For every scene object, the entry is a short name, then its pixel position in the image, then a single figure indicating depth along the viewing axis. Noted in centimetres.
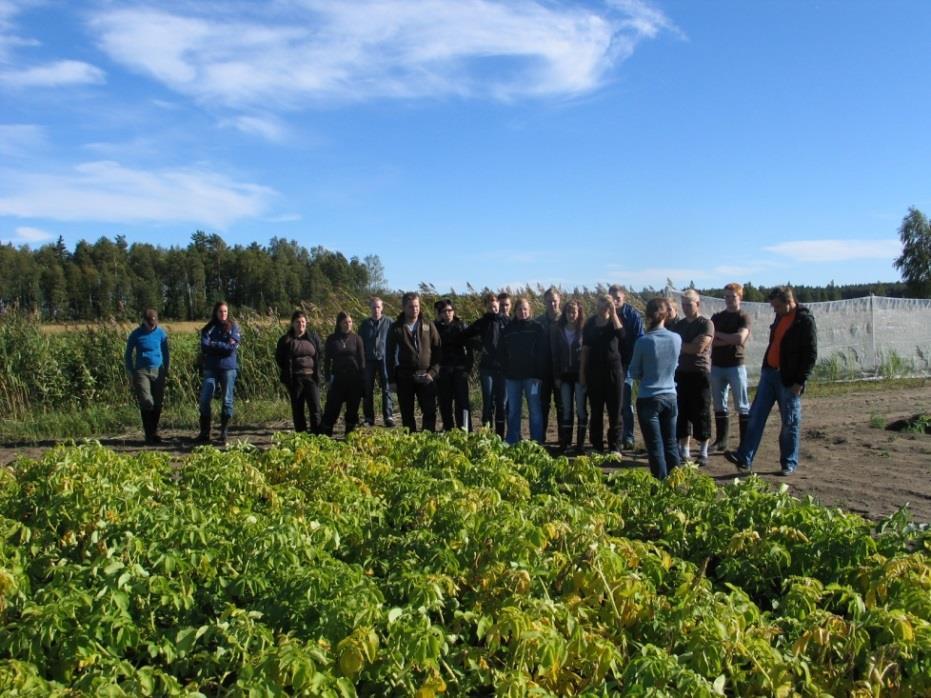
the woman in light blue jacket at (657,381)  711
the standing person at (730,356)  896
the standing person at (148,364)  1073
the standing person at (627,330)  903
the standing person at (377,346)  1204
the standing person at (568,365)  917
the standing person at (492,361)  988
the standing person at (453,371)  998
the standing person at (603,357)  869
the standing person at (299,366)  1034
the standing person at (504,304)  1009
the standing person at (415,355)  983
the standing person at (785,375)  769
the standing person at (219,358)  1043
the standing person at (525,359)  923
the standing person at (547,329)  939
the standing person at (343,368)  1024
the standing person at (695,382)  838
